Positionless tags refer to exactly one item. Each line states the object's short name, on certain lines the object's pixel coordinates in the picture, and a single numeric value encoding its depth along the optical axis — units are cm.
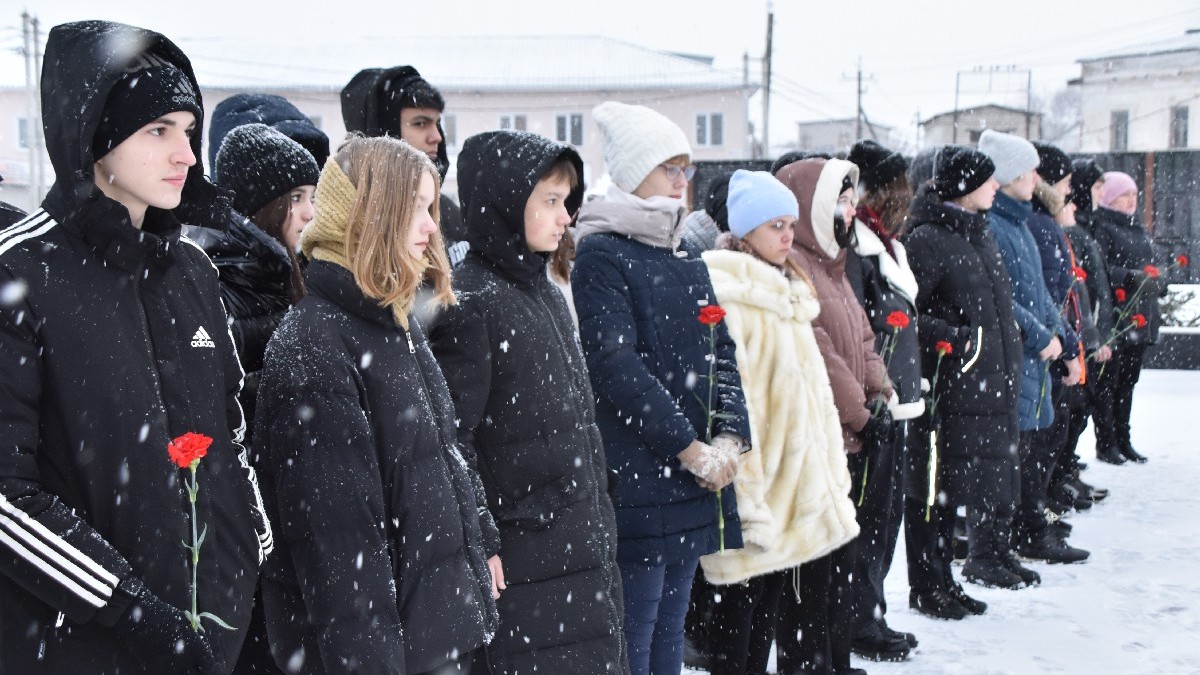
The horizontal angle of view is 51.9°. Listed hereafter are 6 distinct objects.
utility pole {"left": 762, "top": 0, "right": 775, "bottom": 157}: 3522
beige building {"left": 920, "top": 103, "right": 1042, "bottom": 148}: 5181
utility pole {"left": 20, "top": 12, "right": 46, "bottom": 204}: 3391
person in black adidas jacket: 205
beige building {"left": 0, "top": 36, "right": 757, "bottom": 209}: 4356
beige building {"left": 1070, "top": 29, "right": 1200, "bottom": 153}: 4338
